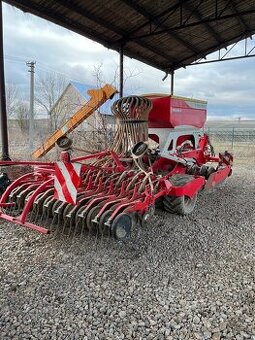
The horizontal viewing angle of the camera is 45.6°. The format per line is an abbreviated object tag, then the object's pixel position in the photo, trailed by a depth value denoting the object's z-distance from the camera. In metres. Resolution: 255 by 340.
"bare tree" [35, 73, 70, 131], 13.17
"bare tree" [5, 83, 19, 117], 21.56
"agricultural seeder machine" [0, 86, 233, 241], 3.24
